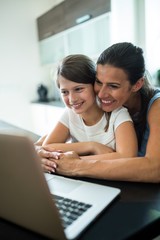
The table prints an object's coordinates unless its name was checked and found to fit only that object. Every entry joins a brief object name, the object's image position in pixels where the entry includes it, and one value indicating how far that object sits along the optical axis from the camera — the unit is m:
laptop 0.43
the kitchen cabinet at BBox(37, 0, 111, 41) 2.58
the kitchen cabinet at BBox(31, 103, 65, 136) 3.37
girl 1.03
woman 0.76
